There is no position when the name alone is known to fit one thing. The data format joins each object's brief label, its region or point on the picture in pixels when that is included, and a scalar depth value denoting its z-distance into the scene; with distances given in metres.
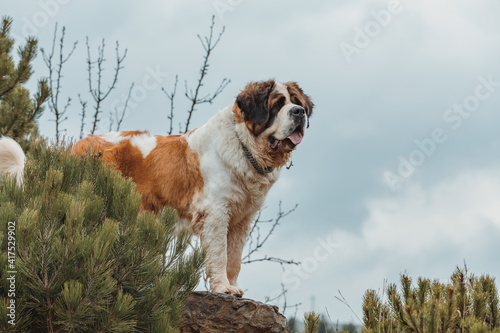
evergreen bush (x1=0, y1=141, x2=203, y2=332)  7.44
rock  10.60
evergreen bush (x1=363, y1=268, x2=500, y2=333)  7.62
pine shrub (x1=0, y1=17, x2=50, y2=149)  20.68
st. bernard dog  11.26
